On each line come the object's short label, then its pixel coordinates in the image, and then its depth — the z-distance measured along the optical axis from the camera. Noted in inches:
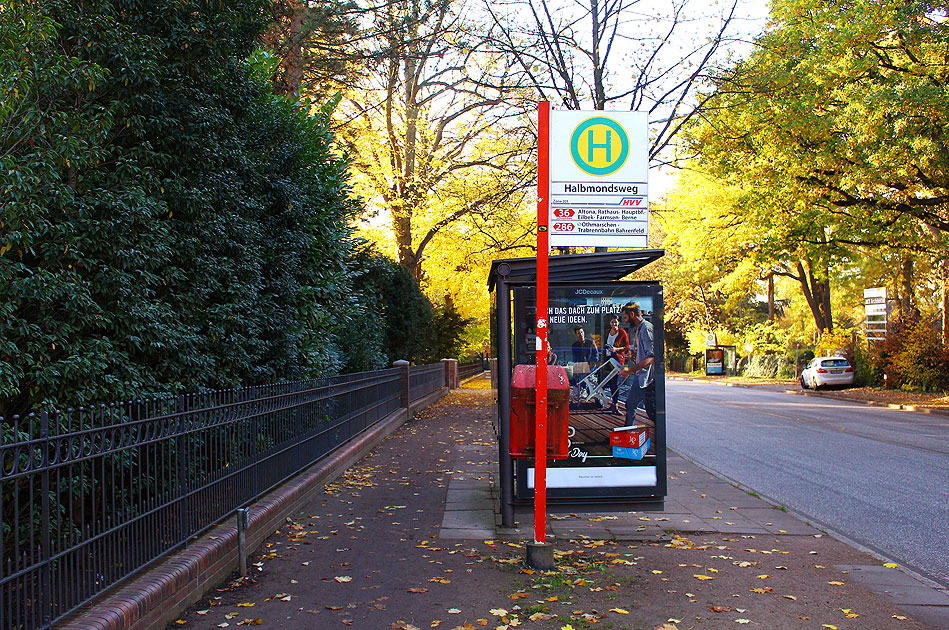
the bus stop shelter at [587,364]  281.9
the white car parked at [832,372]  1387.8
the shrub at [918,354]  1112.3
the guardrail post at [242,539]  229.6
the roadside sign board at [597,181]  268.4
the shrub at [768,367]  2059.5
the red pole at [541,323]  237.6
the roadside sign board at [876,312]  1336.1
